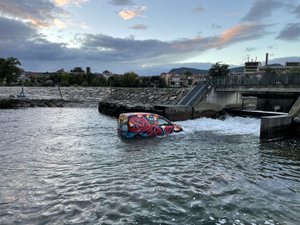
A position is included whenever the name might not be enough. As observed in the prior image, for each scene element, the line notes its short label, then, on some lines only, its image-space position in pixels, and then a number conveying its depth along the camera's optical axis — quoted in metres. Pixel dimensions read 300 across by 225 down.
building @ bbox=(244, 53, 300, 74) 158.52
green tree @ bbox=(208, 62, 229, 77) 98.84
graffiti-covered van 18.23
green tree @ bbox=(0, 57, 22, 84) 107.93
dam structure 20.59
